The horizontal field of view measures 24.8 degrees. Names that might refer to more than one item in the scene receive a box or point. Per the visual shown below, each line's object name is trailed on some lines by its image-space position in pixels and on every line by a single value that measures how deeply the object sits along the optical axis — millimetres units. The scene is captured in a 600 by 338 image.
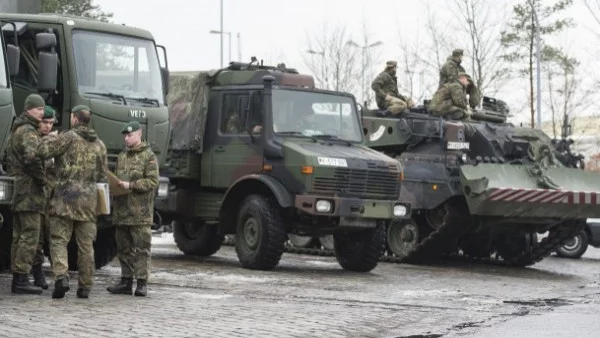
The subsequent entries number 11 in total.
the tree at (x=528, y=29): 39500
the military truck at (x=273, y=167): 17750
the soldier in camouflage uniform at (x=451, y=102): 22234
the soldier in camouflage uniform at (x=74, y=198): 13000
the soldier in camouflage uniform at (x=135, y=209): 13703
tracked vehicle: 20422
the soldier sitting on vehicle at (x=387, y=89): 22781
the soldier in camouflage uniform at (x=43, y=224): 13344
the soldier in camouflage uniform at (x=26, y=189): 13141
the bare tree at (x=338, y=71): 51844
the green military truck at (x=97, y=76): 15383
